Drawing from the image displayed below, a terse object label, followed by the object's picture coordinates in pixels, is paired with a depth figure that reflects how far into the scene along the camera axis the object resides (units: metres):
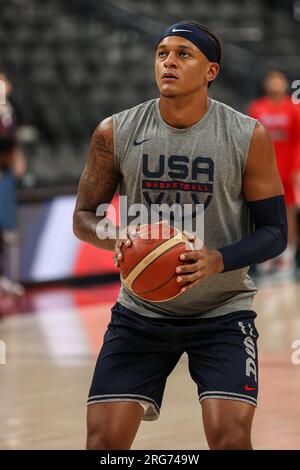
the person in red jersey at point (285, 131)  13.29
